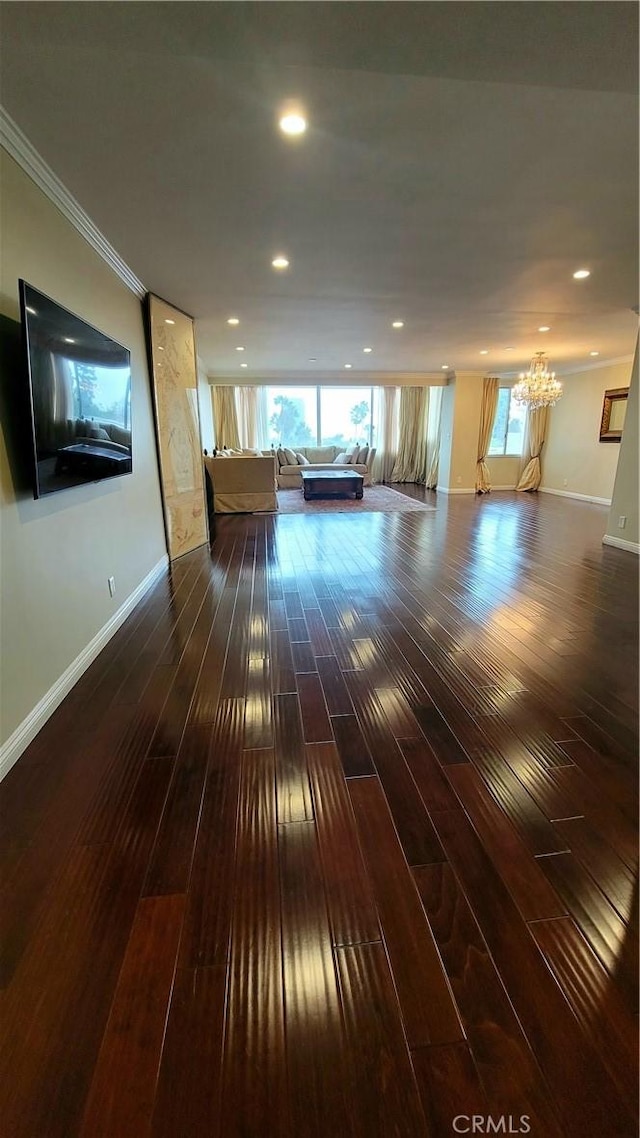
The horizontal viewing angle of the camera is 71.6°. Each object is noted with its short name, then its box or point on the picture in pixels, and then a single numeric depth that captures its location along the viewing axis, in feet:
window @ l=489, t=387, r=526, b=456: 31.48
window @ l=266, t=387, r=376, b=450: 36.73
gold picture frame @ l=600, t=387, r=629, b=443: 24.38
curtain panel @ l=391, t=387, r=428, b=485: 36.86
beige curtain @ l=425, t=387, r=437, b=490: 34.45
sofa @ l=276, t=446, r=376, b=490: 33.81
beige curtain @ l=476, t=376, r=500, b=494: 29.22
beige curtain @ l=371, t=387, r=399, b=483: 37.14
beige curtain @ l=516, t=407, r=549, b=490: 30.35
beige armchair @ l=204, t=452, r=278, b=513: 23.24
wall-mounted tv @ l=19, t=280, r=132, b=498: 6.00
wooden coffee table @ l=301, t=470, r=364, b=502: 27.91
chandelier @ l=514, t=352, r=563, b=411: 20.93
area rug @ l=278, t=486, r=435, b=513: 24.50
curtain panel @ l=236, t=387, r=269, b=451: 35.01
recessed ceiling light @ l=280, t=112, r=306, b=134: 5.86
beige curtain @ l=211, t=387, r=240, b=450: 34.14
